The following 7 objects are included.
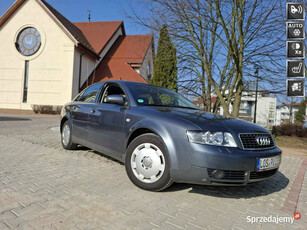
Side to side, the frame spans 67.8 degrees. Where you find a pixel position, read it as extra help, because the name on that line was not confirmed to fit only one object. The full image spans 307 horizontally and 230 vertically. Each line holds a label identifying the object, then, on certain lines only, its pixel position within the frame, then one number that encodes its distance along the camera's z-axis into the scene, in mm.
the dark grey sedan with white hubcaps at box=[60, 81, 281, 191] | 2613
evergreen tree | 9718
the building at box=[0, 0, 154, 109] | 22156
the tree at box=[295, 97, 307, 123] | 63594
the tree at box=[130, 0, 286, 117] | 8203
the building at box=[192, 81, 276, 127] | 69562
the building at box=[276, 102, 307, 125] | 93725
